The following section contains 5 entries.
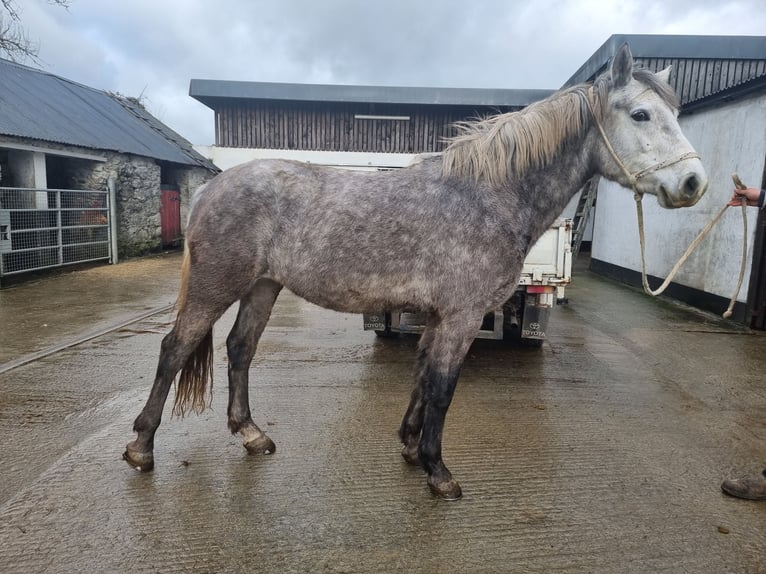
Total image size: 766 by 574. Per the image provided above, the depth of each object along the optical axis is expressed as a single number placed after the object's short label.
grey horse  2.51
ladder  10.49
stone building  9.02
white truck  4.66
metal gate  8.45
